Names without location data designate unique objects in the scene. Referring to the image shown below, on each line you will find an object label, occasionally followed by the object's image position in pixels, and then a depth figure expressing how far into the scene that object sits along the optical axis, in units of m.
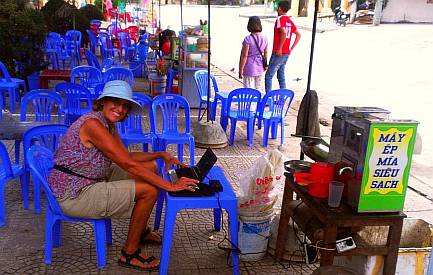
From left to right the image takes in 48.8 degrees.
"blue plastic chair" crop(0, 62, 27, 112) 7.87
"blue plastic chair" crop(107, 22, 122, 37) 16.03
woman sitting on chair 3.27
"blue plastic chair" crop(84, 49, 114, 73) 9.81
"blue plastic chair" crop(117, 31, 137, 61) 13.57
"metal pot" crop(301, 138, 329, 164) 3.48
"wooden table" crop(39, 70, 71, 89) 8.66
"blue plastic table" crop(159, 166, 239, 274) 3.21
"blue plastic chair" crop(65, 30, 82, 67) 12.07
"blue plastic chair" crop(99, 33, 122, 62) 13.05
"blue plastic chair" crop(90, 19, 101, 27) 16.32
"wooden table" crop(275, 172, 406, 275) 2.73
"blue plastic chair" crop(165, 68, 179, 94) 9.43
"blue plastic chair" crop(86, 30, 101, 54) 14.05
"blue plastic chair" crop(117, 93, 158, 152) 5.25
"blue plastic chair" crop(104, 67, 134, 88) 7.60
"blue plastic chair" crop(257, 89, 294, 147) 6.73
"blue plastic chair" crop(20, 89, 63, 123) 5.31
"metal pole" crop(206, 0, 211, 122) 6.75
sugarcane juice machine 2.65
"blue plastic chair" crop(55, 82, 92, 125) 6.21
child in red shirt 8.26
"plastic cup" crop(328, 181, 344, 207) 2.79
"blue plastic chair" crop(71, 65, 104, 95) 7.57
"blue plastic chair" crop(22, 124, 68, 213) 4.15
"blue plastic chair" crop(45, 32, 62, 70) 11.25
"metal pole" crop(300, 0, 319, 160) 3.72
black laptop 3.31
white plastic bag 3.55
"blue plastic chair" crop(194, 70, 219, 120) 7.71
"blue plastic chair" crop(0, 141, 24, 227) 3.91
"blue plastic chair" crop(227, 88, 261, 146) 6.79
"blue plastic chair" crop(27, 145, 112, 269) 3.30
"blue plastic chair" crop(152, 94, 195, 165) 5.39
